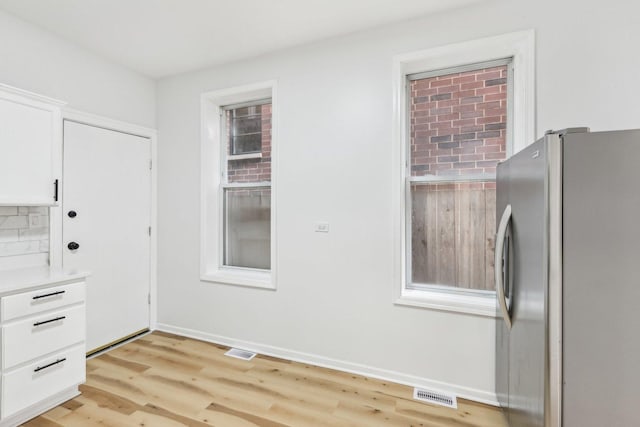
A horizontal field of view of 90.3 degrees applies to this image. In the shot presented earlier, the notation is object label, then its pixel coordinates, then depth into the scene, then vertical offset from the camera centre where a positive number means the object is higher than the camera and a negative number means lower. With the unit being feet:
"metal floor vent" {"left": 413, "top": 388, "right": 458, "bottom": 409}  7.13 -4.25
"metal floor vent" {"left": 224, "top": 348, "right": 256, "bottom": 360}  9.33 -4.22
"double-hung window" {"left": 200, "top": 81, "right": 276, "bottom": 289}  10.50 +0.91
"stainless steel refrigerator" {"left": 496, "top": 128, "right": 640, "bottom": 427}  3.35 -0.71
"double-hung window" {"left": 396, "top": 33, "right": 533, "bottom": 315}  7.63 +1.23
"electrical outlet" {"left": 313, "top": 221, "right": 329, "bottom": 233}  8.75 -0.39
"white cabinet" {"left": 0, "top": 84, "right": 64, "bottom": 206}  6.88 +1.48
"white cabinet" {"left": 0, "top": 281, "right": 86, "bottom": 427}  6.11 -2.86
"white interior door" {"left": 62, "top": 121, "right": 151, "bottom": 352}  9.04 -0.35
